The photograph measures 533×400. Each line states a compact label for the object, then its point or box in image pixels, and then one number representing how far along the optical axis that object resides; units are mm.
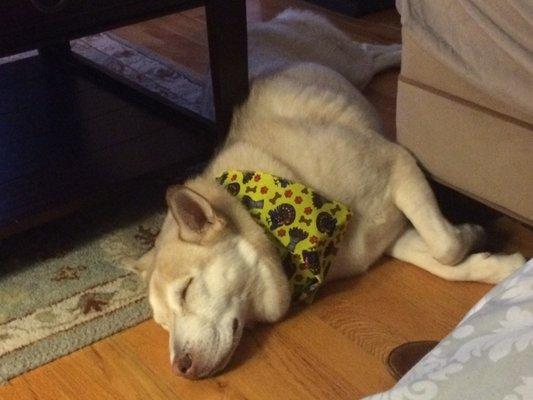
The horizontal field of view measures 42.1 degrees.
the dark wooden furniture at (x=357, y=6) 2996
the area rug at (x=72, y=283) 1397
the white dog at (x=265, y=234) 1281
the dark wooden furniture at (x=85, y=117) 1317
